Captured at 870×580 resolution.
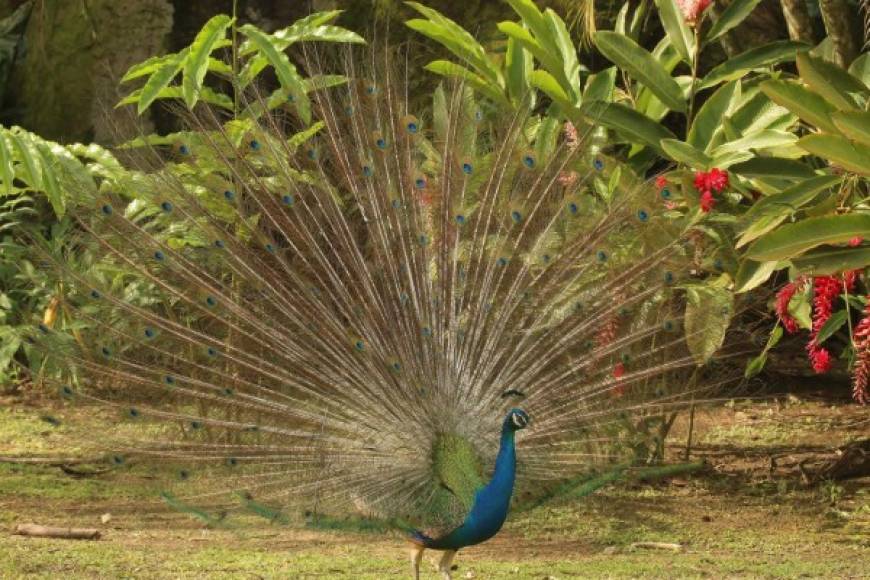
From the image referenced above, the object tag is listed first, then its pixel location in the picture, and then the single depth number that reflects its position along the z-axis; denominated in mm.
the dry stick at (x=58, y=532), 12961
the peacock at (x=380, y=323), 10891
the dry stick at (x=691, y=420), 13572
